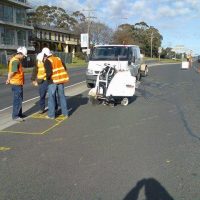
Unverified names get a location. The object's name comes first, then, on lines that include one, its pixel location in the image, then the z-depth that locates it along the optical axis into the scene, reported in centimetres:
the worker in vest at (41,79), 777
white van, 1270
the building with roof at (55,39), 6179
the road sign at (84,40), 3406
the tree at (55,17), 7423
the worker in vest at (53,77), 701
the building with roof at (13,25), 4252
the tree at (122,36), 7088
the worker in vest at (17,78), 683
